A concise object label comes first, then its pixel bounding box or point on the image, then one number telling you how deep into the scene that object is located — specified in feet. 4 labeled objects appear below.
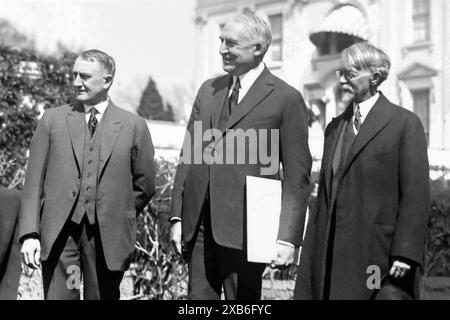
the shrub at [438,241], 29.89
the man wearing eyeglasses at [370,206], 16.24
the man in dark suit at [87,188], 17.65
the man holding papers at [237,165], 16.66
